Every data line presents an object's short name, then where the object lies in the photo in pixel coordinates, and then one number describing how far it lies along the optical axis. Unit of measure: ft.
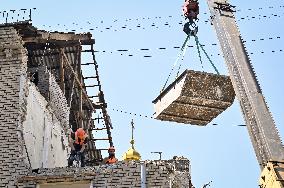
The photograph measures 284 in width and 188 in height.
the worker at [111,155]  63.83
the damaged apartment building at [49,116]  43.52
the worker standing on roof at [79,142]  56.13
